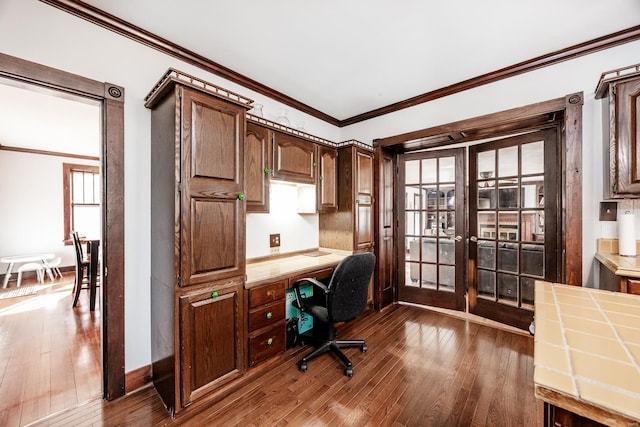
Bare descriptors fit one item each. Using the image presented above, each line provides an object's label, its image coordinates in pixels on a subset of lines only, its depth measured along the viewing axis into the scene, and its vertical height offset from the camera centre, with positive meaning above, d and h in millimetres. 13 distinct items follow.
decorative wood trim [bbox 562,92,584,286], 2137 +181
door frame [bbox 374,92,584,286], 2143 +620
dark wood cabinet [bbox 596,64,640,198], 1727 +522
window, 5383 +302
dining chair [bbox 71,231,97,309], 3444 -715
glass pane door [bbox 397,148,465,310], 3244 -222
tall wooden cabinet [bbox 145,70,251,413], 1650 -189
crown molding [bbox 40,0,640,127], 1724 +1316
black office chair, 2041 -745
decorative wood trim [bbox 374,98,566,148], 2292 +906
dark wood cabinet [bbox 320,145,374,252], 3084 +73
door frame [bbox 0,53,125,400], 1790 -137
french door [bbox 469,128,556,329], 2607 -138
